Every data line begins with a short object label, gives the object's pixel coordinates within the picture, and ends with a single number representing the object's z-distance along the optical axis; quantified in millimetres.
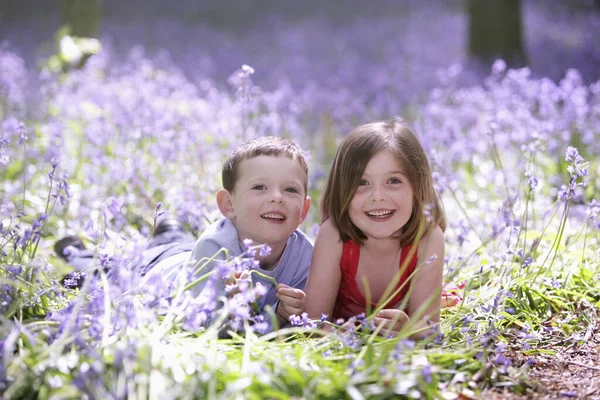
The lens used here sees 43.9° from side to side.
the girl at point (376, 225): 2748
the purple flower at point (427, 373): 2021
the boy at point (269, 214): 2844
